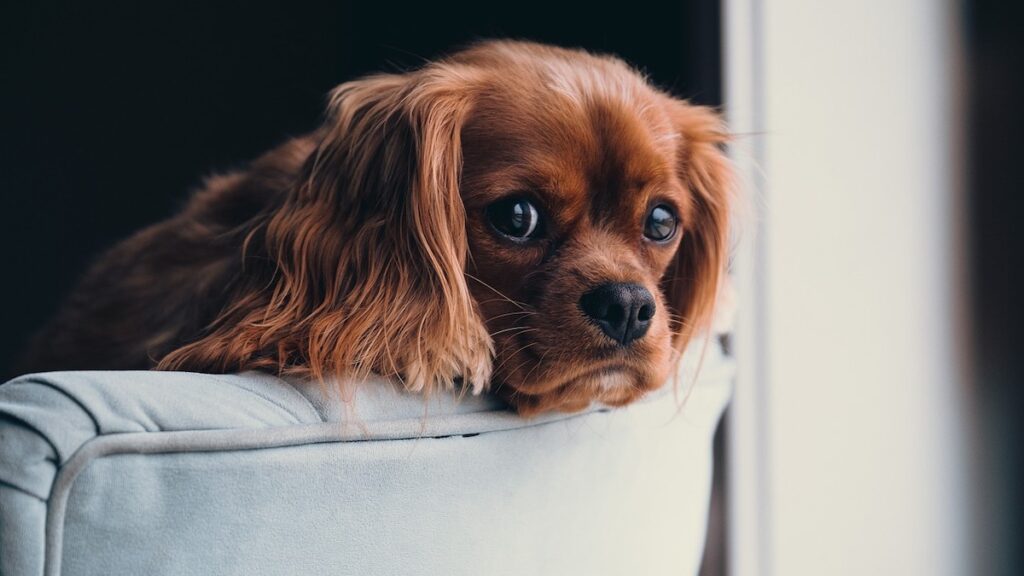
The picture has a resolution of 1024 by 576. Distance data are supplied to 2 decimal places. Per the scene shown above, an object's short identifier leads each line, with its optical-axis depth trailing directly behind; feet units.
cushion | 1.64
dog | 2.01
